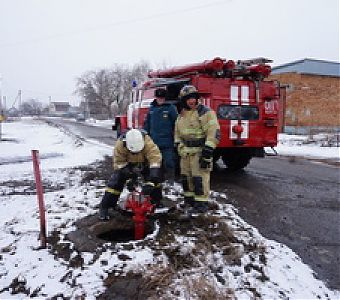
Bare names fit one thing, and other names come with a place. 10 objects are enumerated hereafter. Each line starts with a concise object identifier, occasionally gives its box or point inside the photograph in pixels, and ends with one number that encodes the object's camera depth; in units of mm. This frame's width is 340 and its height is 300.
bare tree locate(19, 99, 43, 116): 110856
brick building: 24188
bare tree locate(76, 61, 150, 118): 61250
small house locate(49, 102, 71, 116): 131100
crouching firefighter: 4250
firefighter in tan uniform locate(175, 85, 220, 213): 4652
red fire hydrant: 3963
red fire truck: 6883
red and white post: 3688
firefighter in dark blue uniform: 5832
